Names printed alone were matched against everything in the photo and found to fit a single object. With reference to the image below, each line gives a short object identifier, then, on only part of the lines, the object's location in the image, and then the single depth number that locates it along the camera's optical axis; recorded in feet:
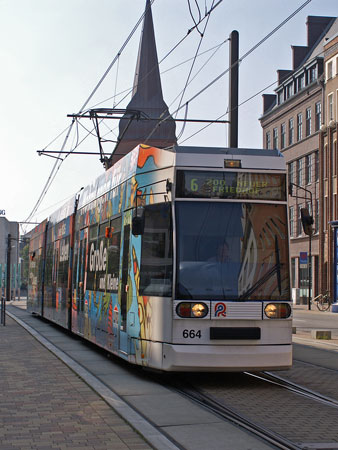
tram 33.76
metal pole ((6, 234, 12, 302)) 219.39
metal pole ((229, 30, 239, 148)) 60.80
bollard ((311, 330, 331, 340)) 67.46
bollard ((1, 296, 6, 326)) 82.45
